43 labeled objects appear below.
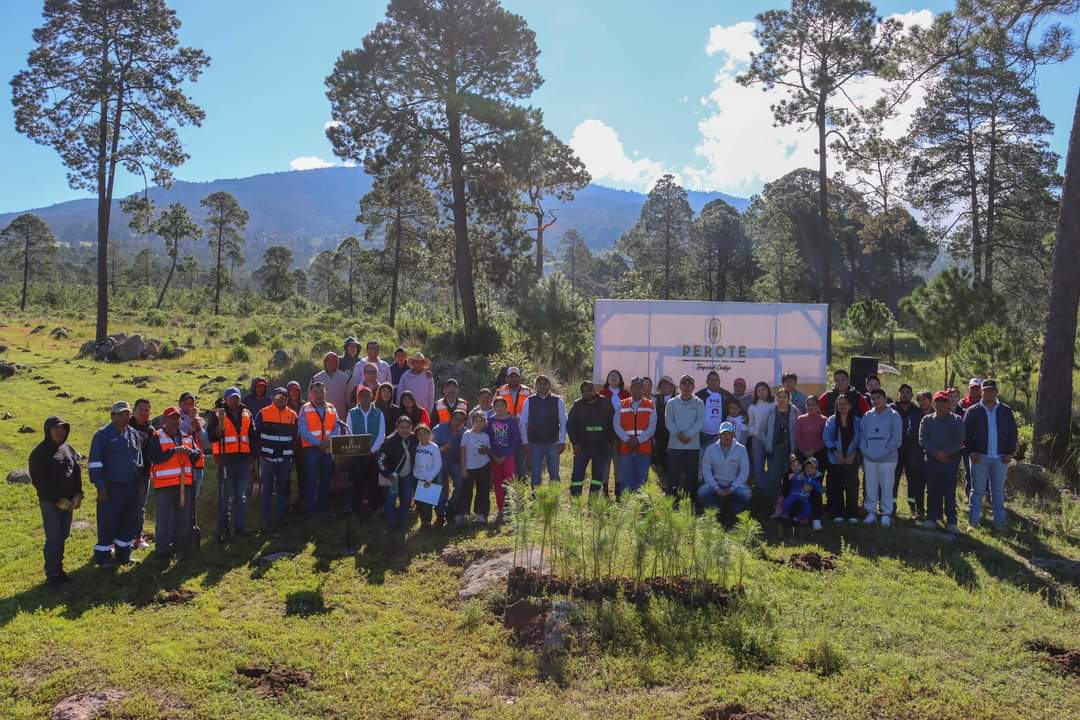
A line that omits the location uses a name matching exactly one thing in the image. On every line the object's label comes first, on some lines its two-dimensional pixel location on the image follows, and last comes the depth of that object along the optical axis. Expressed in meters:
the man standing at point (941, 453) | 8.17
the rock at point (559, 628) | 5.41
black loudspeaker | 11.29
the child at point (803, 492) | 8.38
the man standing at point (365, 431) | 8.40
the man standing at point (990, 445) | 8.27
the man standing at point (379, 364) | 9.72
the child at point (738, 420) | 9.00
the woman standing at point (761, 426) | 9.12
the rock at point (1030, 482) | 9.83
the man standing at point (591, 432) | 8.77
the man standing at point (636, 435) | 8.65
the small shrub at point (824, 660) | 4.95
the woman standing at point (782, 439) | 8.99
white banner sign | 13.02
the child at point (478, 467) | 8.46
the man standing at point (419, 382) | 9.80
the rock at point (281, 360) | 18.47
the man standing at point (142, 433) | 7.04
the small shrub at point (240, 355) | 20.89
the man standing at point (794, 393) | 9.38
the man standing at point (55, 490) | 6.41
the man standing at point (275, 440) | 8.06
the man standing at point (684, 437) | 8.74
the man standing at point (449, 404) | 8.79
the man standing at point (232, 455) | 7.73
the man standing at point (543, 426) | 8.80
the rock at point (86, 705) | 4.39
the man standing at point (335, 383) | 9.61
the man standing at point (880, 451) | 8.38
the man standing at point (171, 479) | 7.14
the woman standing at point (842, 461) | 8.61
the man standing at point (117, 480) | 6.79
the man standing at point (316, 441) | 8.37
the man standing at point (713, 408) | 9.46
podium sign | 7.39
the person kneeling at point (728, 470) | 8.29
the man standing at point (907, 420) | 8.75
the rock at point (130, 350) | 20.67
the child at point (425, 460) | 8.22
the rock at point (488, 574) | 6.41
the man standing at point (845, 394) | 9.04
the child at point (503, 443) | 8.61
